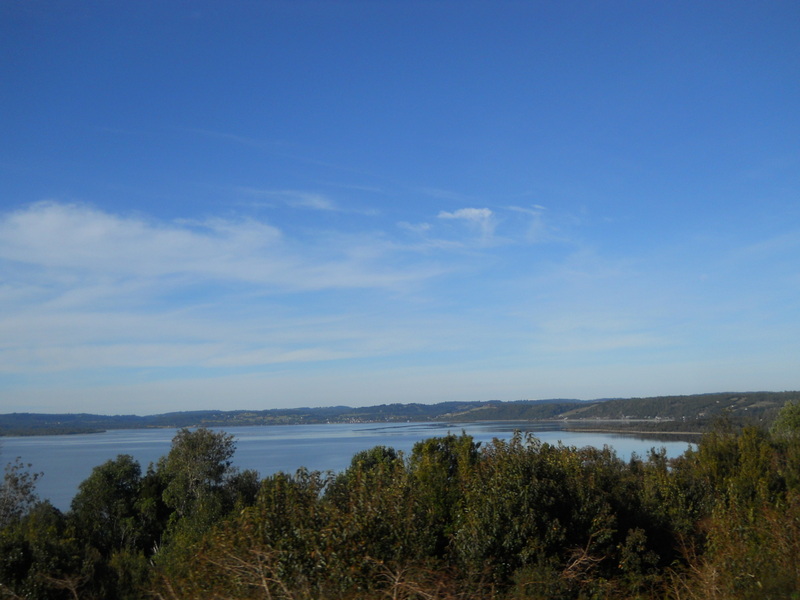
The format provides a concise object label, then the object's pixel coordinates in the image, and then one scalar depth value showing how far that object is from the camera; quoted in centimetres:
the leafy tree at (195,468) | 3941
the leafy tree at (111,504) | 3775
